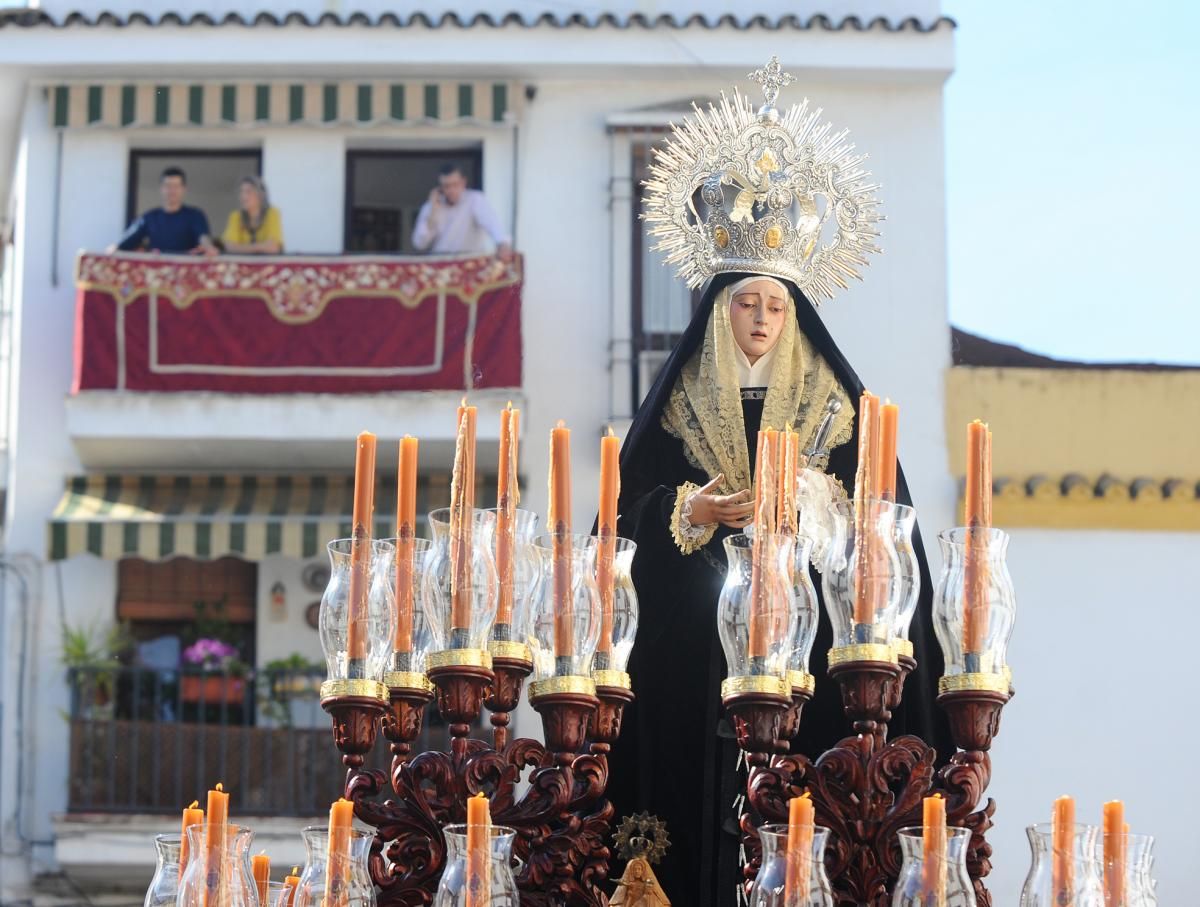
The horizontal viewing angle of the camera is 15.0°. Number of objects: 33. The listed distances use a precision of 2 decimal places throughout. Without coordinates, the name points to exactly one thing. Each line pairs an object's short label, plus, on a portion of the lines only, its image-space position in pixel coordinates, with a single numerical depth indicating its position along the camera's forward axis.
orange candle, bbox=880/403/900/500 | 8.22
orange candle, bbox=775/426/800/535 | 8.22
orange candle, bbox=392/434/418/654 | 8.44
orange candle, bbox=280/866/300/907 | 8.49
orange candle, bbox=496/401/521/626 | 8.48
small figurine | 9.35
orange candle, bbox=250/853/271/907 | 8.38
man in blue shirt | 26.81
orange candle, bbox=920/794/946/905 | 7.46
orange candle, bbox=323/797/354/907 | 7.83
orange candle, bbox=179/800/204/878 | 7.95
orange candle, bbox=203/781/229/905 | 7.84
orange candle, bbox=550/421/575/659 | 8.26
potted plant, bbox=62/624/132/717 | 26.29
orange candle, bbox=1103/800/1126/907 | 7.60
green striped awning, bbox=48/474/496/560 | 26.17
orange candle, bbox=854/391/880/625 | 8.10
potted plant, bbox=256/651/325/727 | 26.13
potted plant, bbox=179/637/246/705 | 26.29
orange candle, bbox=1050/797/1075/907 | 7.56
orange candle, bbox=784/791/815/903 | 7.37
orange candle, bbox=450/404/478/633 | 8.32
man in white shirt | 26.73
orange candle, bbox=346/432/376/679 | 8.46
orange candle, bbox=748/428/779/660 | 8.05
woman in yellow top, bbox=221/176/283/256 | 26.77
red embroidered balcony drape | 26.42
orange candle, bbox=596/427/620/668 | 8.44
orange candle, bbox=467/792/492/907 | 7.56
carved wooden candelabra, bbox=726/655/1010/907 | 8.02
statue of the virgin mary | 9.80
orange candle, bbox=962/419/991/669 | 8.12
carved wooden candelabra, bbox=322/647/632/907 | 8.31
